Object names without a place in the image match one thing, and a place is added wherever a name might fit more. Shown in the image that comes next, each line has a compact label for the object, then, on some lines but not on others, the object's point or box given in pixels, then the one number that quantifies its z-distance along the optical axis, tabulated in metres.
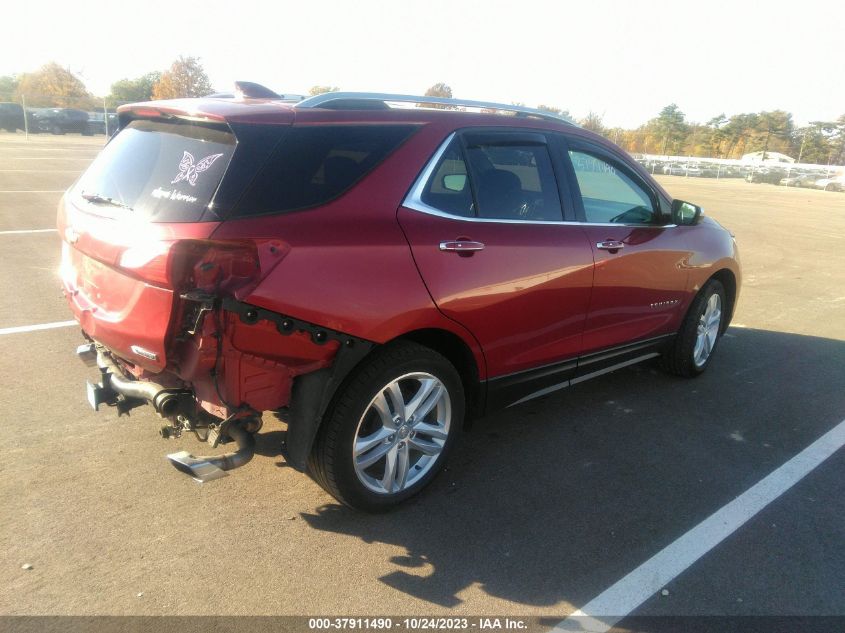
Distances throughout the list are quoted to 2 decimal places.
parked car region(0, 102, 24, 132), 38.88
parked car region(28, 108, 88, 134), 39.59
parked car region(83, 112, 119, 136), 40.81
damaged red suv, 2.63
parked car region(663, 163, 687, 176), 41.34
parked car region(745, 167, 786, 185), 39.66
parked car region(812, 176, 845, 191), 34.72
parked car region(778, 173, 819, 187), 37.38
